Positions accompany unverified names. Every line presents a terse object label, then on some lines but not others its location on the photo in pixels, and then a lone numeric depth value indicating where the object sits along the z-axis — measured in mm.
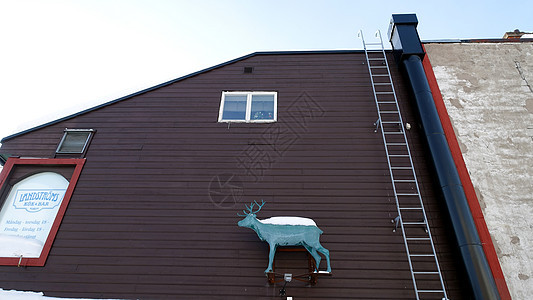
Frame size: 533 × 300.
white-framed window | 9609
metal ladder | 6969
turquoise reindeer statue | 7004
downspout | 6625
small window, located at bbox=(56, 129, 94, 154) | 9224
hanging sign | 7828
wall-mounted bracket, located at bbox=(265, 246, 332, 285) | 6856
